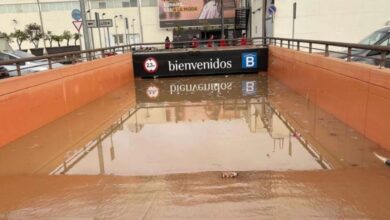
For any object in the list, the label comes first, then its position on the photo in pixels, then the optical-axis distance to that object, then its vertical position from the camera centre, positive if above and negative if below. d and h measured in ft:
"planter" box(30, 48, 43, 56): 132.11 -7.97
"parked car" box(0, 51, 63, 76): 51.67 -3.97
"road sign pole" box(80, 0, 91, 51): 43.43 -0.18
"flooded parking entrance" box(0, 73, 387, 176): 18.20 -6.89
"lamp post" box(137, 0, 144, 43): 185.88 +2.17
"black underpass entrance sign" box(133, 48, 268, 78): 56.54 -5.94
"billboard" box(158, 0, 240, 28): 189.06 +4.34
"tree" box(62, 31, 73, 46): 189.88 -4.51
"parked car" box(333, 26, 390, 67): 30.16 -2.38
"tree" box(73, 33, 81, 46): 187.77 -5.27
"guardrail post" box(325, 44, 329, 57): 29.84 -2.67
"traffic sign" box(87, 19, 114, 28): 48.59 +0.31
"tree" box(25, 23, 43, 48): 184.75 -2.44
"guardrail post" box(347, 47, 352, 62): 24.05 -2.56
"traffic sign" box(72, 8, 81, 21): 51.63 +1.52
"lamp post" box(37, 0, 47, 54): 185.73 +9.13
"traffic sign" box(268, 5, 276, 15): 71.61 +1.61
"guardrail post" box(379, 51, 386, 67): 19.27 -2.23
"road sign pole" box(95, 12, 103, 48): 50.50 +0.50
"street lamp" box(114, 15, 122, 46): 191.95 -4.46
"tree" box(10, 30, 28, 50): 182.60 -3.33
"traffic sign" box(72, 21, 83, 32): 47.70 +0.32
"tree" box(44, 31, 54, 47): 191.25 -4.72
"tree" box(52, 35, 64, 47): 186.91 -5.36
